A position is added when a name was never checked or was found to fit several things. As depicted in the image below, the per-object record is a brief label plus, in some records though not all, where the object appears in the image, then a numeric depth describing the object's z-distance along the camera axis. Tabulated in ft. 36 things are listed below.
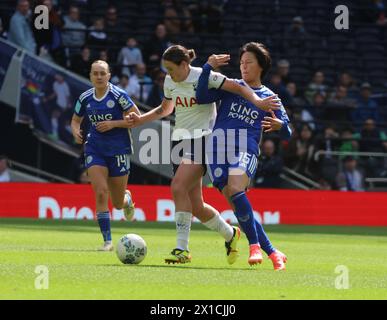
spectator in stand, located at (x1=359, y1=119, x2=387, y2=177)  82.38
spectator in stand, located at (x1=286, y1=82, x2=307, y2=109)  86.12
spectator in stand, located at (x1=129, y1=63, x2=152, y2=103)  81.51
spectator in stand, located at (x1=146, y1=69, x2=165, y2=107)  80.02
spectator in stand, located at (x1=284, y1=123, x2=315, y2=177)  81.41
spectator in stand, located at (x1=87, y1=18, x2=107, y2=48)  85.56
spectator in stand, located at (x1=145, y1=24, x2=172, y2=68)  85.51
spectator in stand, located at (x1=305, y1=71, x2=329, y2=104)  89.10
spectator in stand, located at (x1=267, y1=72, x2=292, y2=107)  83.41
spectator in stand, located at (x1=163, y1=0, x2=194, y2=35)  89.25
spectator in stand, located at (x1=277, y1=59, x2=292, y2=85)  86.84
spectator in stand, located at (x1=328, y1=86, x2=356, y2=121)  87.99
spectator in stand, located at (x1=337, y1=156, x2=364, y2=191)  81.87
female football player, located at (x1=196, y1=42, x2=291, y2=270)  37.88
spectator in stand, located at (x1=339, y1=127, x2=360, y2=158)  82.74
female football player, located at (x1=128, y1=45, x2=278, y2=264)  39.60
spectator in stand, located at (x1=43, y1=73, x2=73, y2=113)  76.13
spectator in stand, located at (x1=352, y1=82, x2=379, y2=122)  89.04
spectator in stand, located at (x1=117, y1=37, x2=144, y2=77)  84.17
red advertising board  75.56
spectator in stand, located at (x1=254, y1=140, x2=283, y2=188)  79.00
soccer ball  38.73
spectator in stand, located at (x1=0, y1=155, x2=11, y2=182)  76.79
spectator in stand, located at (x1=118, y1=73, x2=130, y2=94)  80.12
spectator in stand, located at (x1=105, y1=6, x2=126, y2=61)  86.94
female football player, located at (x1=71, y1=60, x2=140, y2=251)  46.96
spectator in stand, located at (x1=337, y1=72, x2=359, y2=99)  90.33
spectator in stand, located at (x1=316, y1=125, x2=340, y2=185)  82.33
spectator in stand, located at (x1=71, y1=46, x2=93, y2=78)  81.25
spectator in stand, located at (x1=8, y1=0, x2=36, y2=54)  78.69
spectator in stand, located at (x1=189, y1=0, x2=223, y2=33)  91.45
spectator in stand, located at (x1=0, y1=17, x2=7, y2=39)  79.50
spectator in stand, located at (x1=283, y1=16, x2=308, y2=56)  93.61
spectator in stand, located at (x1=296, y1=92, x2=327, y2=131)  87.35
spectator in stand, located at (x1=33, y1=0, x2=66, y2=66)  81.00
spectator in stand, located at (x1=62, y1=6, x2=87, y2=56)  84.64
